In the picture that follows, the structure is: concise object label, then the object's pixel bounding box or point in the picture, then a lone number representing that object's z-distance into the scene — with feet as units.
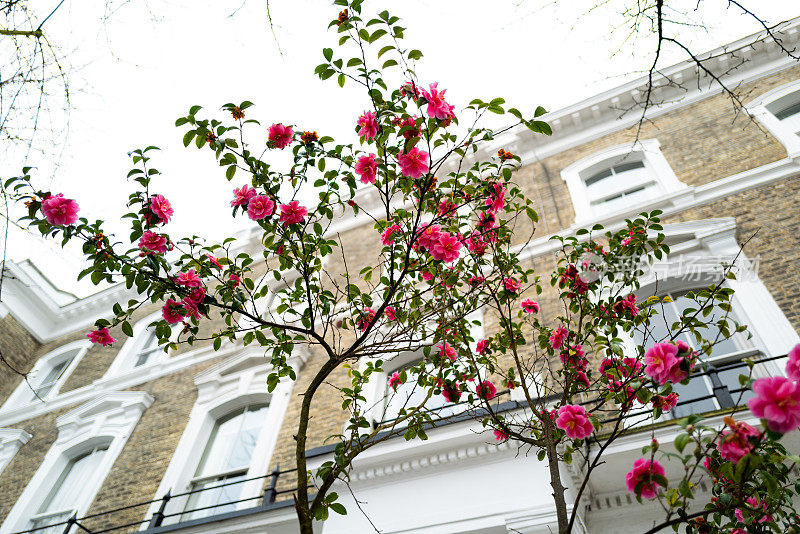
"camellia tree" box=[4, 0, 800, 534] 11.41
